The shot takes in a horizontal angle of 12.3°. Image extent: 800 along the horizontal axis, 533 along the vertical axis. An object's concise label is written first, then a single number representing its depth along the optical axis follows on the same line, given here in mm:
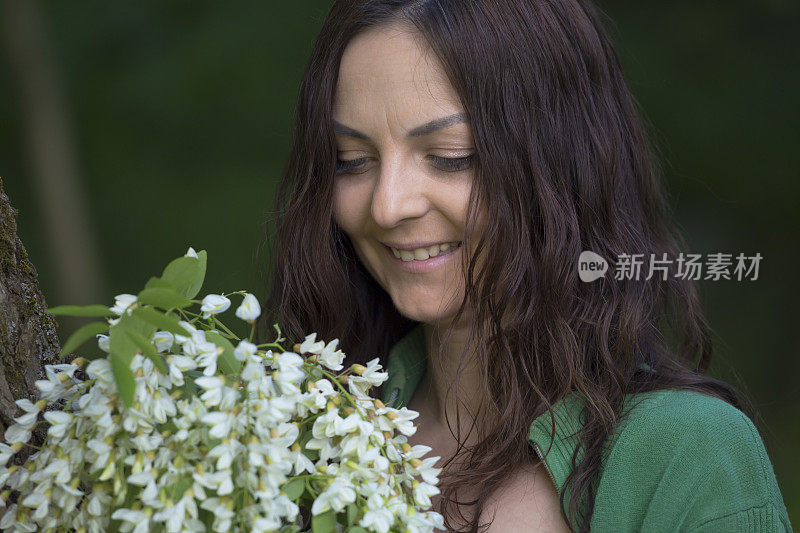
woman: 2180
